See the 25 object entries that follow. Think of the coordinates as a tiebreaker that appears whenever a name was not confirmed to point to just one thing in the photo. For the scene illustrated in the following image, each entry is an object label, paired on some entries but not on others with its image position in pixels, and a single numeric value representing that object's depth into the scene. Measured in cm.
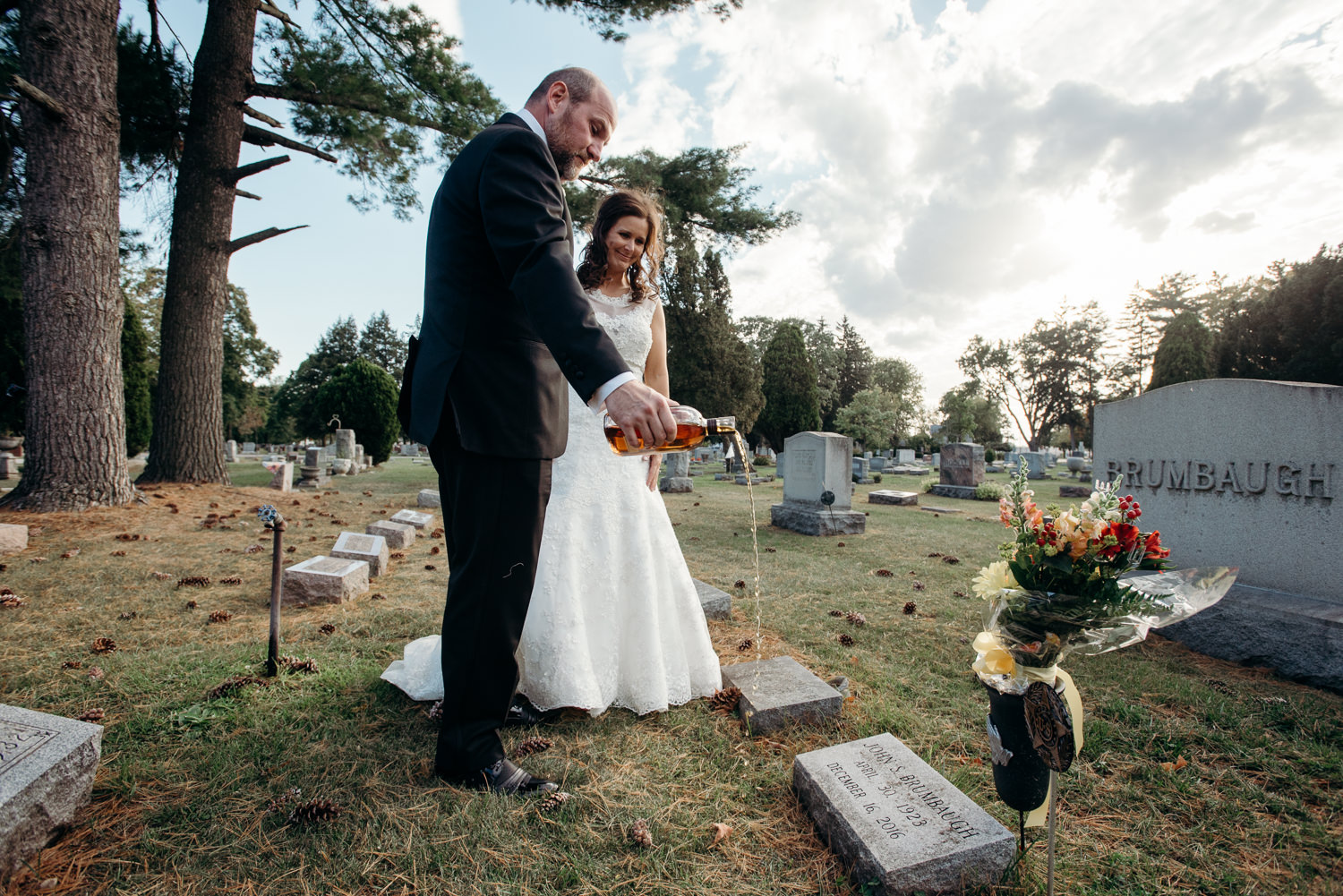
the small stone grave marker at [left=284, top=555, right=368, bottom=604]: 416
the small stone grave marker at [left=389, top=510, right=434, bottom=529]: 730
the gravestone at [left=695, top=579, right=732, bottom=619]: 407
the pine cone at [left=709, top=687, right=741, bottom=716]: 267
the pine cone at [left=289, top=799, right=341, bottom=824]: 181
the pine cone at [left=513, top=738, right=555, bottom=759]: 227
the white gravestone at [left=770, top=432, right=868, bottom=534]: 883
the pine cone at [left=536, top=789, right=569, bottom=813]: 189
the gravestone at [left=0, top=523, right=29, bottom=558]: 502
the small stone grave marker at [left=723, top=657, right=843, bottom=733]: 252
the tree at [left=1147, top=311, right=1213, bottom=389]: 2846
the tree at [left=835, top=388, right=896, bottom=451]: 3491
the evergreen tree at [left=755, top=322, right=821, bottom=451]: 3183
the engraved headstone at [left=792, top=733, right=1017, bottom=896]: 158
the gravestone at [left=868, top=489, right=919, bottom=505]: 1223
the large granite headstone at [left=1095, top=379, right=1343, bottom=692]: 346
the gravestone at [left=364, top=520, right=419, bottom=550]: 641
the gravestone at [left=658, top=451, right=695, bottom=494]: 1361
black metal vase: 162
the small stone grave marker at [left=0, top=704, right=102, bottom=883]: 154
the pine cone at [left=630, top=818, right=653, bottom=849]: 179
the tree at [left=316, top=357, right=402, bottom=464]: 2166
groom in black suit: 171
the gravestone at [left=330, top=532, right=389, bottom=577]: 510
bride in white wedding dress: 253
